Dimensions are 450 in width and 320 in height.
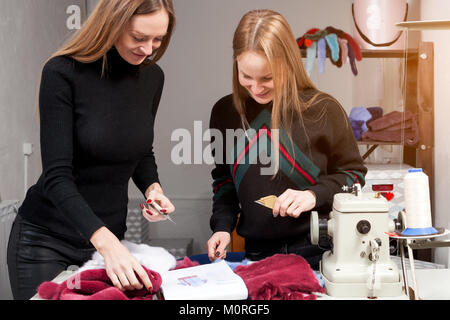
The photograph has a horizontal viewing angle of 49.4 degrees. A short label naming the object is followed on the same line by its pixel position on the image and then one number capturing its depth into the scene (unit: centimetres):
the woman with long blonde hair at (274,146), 138
